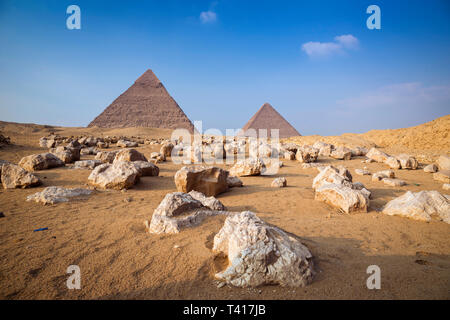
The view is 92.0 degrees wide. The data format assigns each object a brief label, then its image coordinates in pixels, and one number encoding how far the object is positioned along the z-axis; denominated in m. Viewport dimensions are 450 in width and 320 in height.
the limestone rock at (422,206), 3.48
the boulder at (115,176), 5.18
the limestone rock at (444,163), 8.31
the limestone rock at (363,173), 7.70
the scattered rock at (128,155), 7.32
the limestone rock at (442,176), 6.70
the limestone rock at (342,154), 11.92
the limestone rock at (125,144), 16.72
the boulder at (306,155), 10.70
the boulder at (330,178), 4.69
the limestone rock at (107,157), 8.82
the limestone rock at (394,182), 5.97
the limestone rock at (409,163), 8.71
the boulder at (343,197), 3.91
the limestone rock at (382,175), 6.68
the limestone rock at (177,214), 2.77
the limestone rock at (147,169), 6.50
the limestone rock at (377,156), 10.35
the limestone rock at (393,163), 8.95
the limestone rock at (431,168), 8.10
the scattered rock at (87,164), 7.40
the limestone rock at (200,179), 4.82
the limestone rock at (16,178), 4.93
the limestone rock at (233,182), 5.73
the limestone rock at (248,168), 7.11
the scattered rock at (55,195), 4.04
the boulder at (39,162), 6.86
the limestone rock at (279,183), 5.82
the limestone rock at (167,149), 11.50
